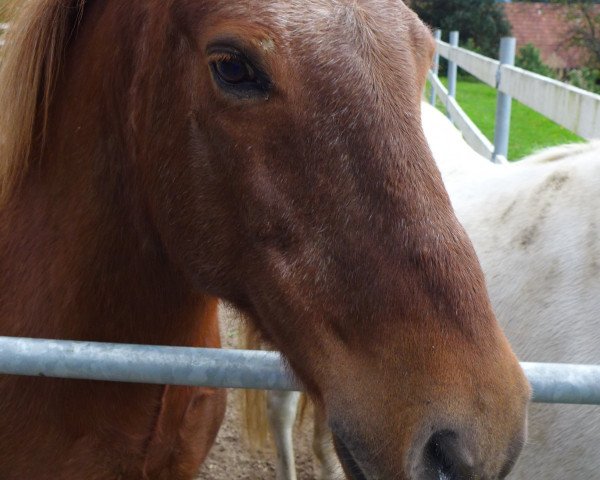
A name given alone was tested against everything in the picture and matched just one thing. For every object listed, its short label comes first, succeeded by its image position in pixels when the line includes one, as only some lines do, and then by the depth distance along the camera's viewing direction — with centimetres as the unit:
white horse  179
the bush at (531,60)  2338
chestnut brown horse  121
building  2950
